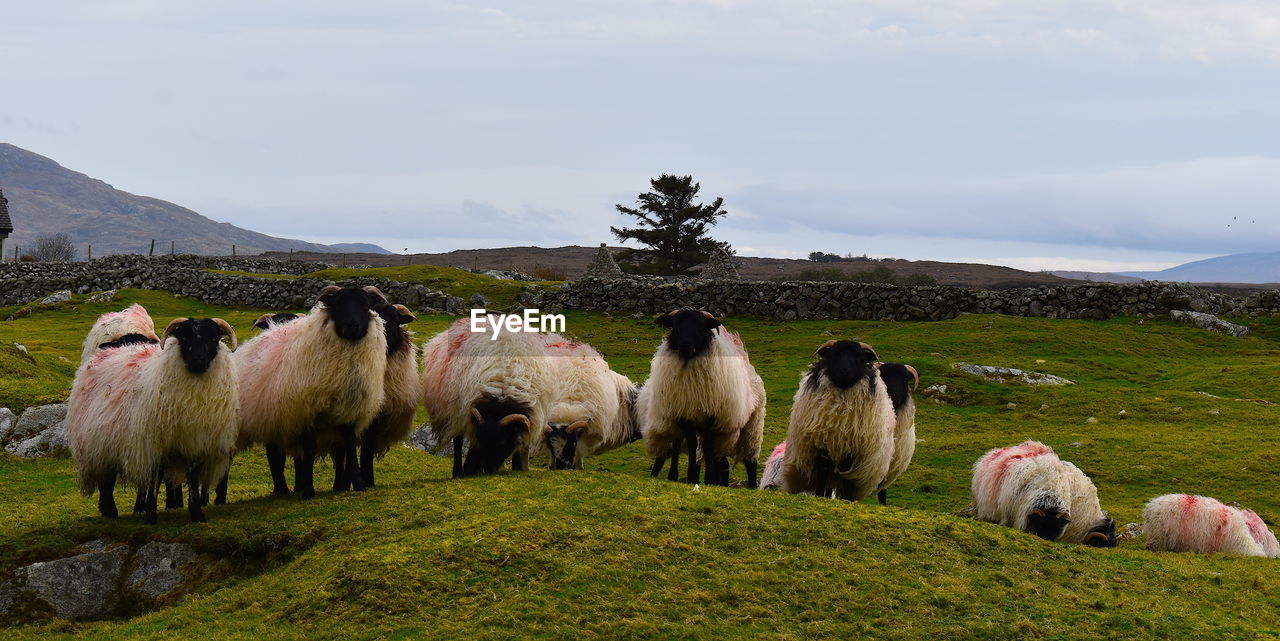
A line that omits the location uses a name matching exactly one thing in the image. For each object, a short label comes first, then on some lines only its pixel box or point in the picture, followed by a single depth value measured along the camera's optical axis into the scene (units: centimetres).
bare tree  8616
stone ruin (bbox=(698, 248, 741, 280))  4800
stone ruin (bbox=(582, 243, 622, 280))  4659
